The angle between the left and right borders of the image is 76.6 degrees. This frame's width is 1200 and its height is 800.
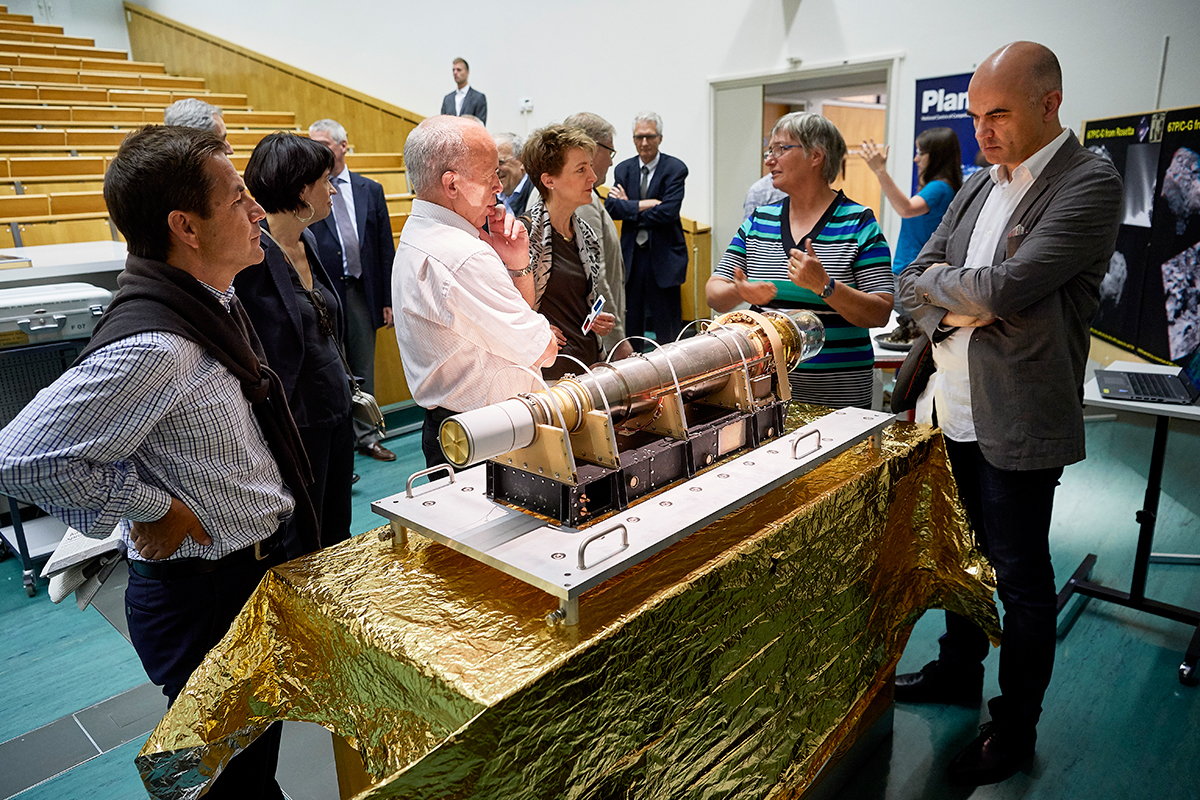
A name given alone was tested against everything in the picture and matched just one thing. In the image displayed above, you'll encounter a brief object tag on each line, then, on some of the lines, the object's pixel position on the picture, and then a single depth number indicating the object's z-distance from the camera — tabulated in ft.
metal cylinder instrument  3.58
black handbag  6.44
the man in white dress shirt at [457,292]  5.38
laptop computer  7.01
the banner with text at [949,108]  17.26
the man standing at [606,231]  9.95
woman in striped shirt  6.81
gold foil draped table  3.02
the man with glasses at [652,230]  17.15
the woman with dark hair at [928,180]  12.78
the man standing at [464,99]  24.58
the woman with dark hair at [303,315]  6.61
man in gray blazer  5.07
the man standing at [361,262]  13.25
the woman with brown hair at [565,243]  7.67
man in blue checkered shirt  3.50
